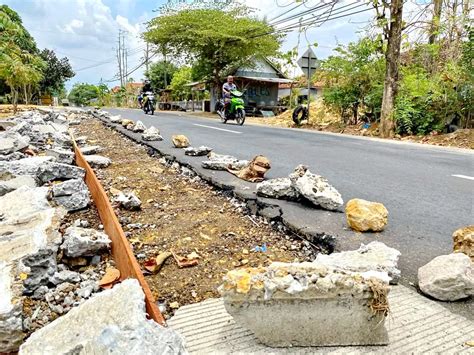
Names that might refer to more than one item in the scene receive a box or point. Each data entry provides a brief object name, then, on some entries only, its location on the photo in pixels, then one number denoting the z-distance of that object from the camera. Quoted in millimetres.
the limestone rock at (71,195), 3375
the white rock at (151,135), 7422
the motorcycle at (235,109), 14117
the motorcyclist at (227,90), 14383
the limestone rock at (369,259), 1833
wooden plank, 1588
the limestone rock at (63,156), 5264
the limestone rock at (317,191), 3049
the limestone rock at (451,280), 1700
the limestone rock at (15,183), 3618
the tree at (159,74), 43688
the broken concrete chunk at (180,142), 6444
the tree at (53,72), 38781
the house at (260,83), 27141
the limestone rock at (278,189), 3307
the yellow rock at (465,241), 2012
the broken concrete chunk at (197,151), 5629
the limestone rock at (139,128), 8867
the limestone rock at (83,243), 2354
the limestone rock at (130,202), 3303
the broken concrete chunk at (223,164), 4633
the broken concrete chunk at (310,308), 1412
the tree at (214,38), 22703
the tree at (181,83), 35438
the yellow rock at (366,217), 2568
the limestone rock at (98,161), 5176
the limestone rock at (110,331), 1171
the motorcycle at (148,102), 18391
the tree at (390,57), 10445
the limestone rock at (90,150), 6005
